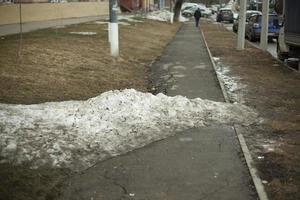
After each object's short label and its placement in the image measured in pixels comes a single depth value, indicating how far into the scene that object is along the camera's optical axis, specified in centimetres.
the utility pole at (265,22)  2352
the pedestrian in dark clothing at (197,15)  5046
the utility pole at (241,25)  2419
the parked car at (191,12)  8254
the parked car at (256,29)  3095
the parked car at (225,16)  6312
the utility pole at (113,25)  1820
